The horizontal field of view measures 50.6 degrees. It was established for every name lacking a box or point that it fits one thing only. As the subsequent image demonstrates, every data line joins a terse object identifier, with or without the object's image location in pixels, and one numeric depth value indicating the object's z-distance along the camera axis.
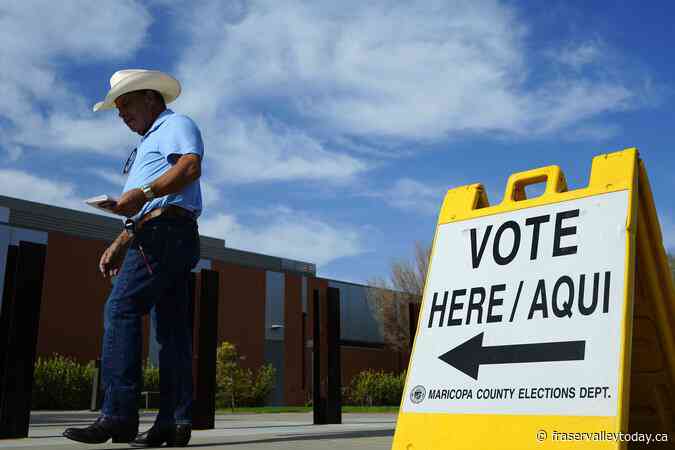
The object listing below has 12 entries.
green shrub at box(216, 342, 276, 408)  26.44
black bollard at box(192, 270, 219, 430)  6.19
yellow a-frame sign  2.42
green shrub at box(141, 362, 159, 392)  25.11
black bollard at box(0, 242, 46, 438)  4.73
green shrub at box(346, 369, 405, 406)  27.67
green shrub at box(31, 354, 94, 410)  23.11
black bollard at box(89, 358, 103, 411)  20.45
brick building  27.50
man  3.74
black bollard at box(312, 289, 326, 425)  7.57
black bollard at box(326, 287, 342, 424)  7.57
